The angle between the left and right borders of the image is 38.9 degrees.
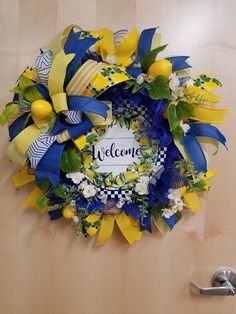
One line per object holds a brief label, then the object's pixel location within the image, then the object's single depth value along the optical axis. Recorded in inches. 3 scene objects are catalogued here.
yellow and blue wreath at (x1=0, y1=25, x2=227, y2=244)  28.6
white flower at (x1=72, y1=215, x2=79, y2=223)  32.8
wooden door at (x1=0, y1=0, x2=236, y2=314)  33.7
